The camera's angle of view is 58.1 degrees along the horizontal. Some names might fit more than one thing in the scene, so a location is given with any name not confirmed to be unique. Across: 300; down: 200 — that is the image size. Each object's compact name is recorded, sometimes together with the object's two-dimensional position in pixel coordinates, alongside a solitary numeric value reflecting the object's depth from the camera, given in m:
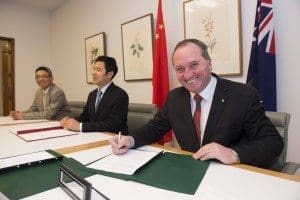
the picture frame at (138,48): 3.37
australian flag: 2.20
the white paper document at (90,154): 1.24
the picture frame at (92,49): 4.26
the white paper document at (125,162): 1.08
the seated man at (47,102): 3.09
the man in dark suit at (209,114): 1.35
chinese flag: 3.05
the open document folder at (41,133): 1.84
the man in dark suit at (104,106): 2.14
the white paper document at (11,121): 2.67
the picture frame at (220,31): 2.48
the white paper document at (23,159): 1.17
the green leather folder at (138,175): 0.91
